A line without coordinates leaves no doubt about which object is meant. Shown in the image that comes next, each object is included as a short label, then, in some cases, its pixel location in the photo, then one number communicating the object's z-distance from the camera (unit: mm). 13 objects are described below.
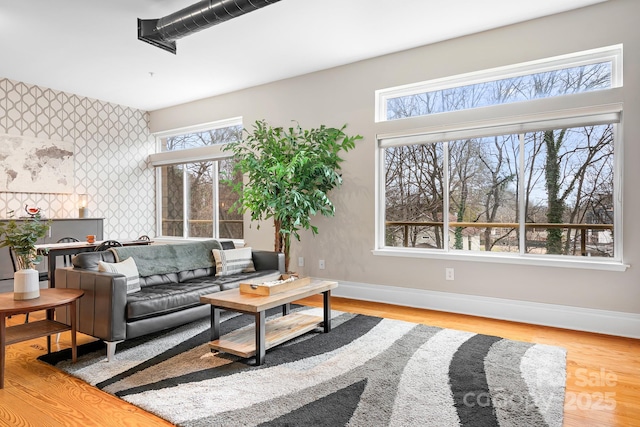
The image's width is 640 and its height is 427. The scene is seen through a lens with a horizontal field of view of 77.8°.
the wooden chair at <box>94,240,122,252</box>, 4744
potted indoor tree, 4758
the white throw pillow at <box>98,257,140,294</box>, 3195
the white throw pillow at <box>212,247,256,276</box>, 4488
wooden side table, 2480
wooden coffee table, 2824
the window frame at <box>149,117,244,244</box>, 6410
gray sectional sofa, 2951
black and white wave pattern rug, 2131
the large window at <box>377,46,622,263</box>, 3713
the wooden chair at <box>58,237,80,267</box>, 4923
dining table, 4094
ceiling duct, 3150
